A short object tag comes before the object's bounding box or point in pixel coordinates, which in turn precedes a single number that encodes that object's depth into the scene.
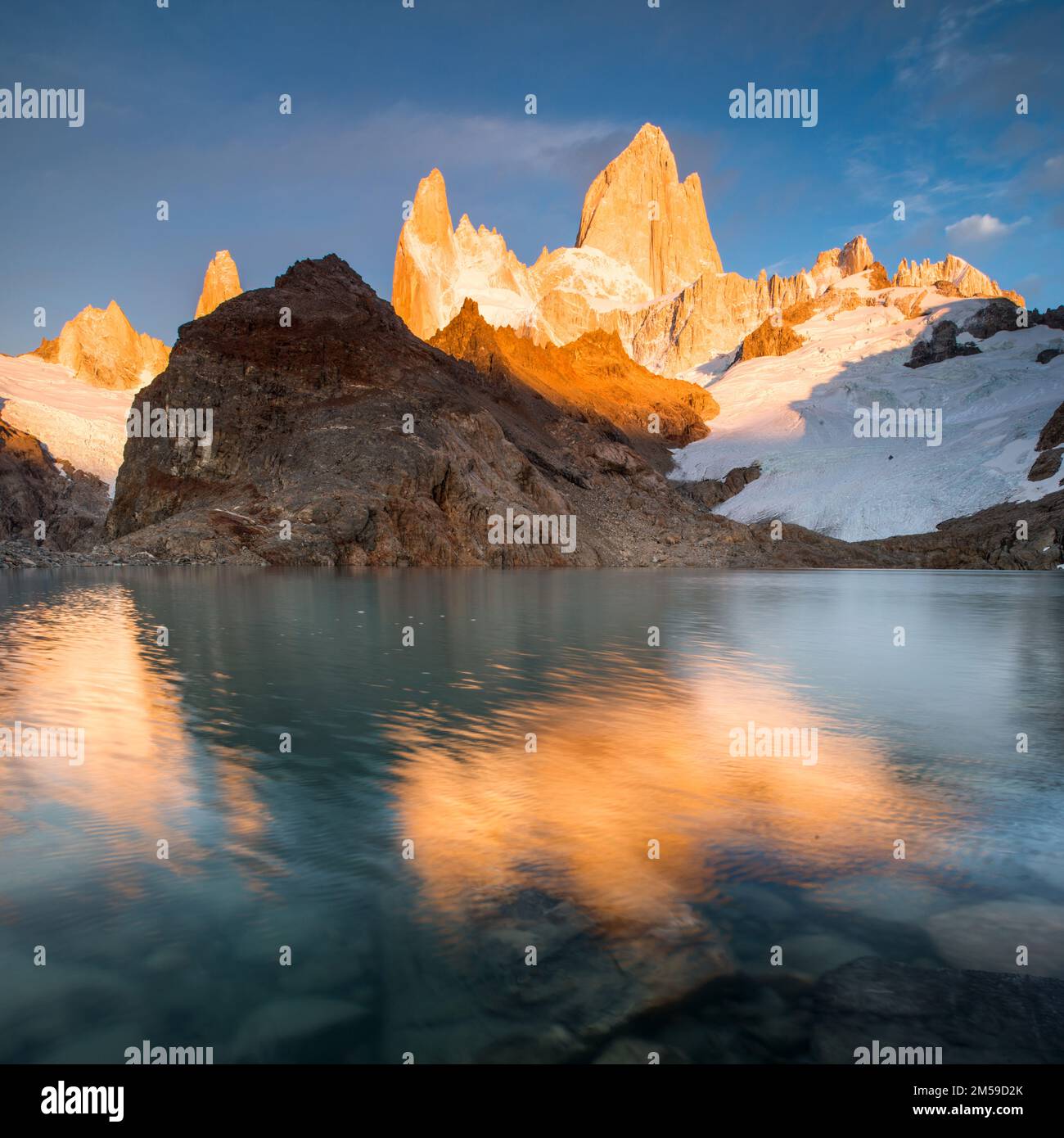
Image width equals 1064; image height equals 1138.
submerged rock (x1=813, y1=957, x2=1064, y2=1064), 4.12
